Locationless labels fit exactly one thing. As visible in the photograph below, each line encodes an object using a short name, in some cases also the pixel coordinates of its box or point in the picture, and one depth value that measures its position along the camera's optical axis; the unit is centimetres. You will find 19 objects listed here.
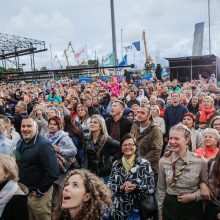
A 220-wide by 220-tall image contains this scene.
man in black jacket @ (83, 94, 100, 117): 783
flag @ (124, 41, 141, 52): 2467
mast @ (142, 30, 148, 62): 4280
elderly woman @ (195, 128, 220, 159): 418
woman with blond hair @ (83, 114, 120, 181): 438
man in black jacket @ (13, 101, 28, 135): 647
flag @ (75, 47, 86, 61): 3216
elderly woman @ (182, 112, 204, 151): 510
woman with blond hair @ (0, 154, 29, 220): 291
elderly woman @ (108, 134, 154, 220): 358
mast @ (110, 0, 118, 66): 2005
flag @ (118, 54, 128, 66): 1861
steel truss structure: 4162
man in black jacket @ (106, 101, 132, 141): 532
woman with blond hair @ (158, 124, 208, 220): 327
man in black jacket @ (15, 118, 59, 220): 365
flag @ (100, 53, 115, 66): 2379
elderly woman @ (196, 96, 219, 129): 646
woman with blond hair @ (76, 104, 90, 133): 679
